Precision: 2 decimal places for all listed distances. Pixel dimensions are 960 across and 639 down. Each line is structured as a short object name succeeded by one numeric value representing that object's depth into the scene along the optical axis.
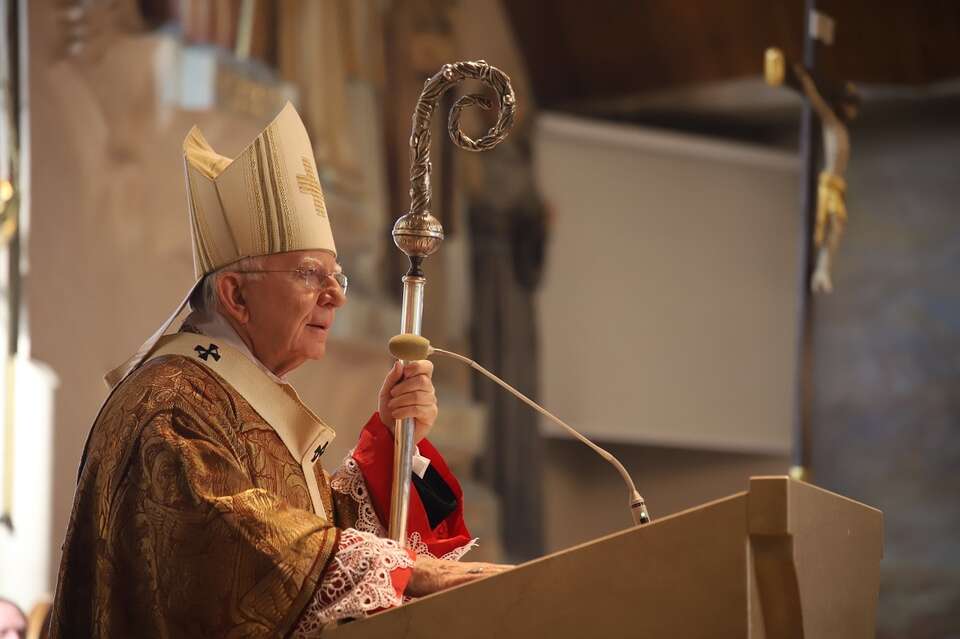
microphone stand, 5.36
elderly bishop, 4.99
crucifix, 13.28
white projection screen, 23.58
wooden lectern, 4.12
